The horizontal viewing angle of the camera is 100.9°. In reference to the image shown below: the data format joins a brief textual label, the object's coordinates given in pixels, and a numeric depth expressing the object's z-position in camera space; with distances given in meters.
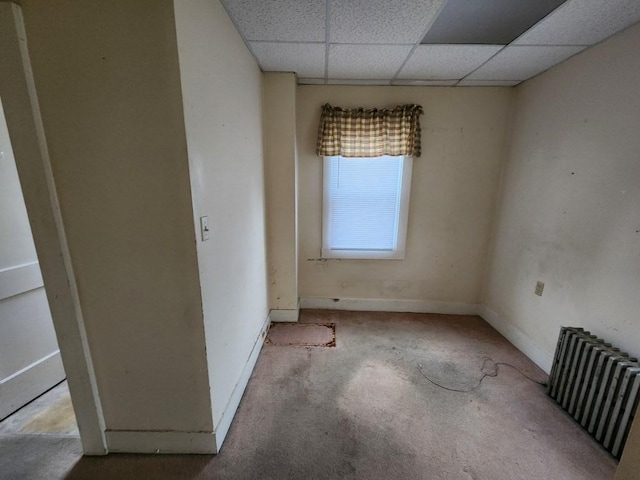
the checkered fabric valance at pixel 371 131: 2.54
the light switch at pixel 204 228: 1.21
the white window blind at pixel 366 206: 2.70
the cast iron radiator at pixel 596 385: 1.38
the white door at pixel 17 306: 1.60
